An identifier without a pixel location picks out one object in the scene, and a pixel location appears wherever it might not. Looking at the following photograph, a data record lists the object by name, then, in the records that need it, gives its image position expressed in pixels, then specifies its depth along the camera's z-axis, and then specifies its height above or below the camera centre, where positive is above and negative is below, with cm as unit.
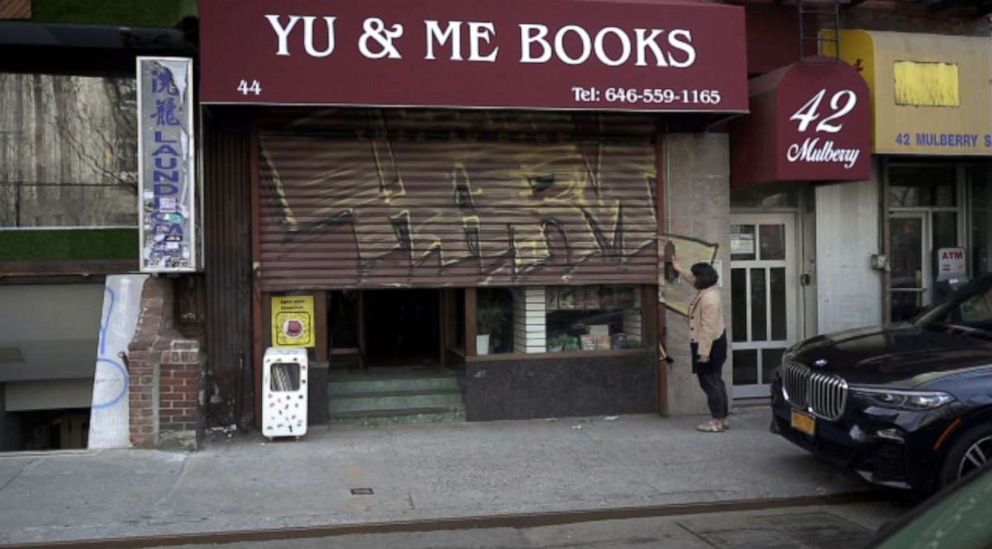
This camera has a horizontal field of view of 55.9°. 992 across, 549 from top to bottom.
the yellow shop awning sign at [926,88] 1038 +206
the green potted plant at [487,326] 1000 -51
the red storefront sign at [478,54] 850 +215
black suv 636 -94
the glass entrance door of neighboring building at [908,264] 1160 +10
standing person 920 -65
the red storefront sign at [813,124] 973 +157
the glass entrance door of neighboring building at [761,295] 1109 -25
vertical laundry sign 845 +106
